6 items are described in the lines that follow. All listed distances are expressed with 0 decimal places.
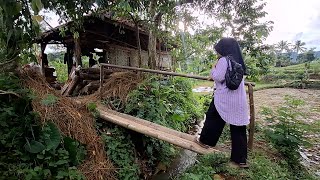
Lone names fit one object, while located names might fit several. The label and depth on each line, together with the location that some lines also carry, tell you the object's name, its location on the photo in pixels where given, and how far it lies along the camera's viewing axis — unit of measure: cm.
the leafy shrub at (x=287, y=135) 239
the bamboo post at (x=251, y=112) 197
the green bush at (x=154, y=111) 328
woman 181
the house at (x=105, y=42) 609
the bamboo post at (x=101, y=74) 367
